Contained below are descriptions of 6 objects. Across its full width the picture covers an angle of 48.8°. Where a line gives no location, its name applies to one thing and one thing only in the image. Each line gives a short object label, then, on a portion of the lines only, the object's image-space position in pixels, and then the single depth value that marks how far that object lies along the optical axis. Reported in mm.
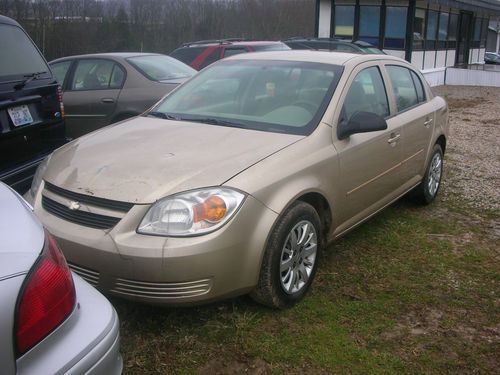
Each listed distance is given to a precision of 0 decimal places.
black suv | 4117
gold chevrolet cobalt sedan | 2818
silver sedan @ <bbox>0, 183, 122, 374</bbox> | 1564
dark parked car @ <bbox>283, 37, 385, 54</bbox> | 14539
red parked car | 10312
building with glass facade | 20656
